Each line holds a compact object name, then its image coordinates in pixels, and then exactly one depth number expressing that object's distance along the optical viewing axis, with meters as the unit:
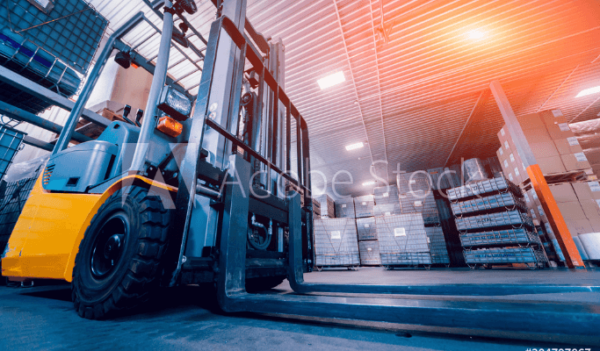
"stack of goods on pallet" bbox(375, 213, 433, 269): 6.86
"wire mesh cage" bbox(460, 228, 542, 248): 5.33
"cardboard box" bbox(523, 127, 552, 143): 6.27
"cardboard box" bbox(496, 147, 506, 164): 7.25
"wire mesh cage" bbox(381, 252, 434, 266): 6.78
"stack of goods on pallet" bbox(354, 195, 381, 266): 9.02
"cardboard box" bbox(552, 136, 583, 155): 6.01
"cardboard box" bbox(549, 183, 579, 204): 5.70
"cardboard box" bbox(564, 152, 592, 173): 5.80
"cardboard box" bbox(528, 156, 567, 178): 5.92
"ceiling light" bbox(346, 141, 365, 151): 10.42
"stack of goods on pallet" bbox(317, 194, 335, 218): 10.05
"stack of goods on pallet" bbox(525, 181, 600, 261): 5.38
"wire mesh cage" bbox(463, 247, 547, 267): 5.21
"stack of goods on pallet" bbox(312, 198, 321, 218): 8.48
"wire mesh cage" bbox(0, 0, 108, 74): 3.96
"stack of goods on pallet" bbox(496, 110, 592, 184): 5.93
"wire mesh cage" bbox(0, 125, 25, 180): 3.38
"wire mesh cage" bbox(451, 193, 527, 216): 5.58
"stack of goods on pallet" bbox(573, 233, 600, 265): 4.76
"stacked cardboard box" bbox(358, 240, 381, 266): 8.98
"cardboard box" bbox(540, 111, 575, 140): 6.22
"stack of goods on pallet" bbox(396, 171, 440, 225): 8.44
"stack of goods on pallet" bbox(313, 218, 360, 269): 7.52
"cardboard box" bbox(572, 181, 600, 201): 5.59
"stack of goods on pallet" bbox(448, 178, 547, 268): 5.38
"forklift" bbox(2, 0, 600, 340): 0.89
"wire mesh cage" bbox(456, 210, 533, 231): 5.45
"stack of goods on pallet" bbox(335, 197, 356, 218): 10.91
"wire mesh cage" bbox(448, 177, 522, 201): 5.72
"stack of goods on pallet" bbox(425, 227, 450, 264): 7.52
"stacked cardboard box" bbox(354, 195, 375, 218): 10.58
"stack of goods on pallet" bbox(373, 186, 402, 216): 9.58
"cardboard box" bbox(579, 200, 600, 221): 5.43
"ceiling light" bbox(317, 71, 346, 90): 7.04
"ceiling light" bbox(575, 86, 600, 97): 7.65
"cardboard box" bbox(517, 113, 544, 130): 6.45
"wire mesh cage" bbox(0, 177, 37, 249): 3.65
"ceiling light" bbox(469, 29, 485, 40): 5.65
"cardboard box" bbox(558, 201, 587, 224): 5.52
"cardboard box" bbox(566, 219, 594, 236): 5.36
